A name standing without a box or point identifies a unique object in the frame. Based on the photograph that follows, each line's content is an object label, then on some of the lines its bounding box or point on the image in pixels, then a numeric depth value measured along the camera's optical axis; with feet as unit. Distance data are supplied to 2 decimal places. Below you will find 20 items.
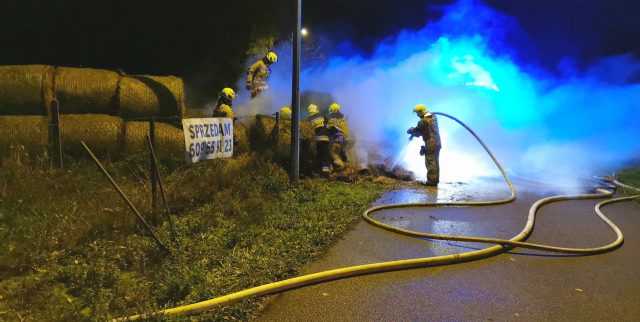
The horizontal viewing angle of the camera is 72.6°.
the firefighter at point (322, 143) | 32.65
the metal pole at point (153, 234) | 14.25
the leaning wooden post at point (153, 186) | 17.10
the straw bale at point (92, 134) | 22.76
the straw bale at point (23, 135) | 21.62
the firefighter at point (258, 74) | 36.81
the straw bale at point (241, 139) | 28.45
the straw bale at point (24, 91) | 22.68
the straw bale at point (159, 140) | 23.86
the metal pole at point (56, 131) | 21.98
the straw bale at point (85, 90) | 23.62
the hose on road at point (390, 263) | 11.69
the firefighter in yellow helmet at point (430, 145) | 32.42
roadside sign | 18.37
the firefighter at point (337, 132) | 33.19
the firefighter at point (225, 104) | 27.61
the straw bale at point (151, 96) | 24.93
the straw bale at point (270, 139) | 30.63
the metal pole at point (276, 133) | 30.90
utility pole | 26.63
